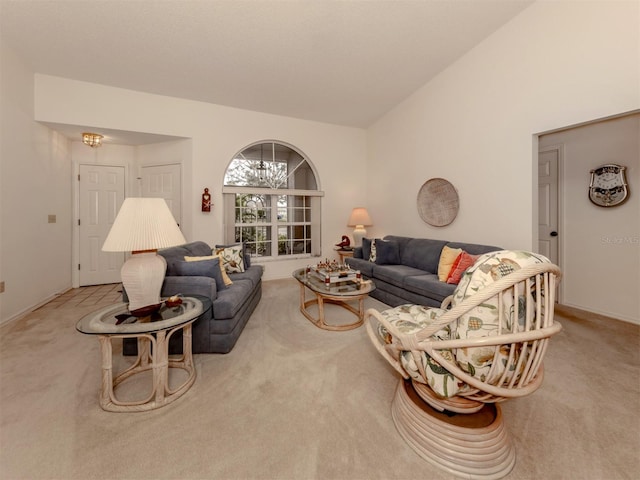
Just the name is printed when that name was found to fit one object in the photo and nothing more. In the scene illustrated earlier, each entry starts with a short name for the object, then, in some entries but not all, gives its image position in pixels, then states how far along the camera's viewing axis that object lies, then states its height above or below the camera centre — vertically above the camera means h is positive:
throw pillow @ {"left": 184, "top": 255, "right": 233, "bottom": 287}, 2.61 -0.33
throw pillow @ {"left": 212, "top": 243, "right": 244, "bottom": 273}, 3.31 -0.24
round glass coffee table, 2.59 -0.54
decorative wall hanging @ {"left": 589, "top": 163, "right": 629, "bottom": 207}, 2.76 +0.57
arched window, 4.60 +0.71
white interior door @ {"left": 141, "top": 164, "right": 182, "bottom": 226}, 4.39 +0.97
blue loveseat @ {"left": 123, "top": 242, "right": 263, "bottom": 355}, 2.12 -0.62
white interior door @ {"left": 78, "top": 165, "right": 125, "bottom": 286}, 4.33 +0.40
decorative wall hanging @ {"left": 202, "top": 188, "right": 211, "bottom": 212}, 4.21 +0.63
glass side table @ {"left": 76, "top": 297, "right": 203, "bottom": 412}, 1.49 -0.57
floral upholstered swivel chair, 0.97 -0.52
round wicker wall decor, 3.53 +0.53
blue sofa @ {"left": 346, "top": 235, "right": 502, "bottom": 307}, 2.82 -0.42
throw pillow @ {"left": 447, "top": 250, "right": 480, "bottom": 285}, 2.72 -0.30
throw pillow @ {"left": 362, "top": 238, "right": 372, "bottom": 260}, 4.21 -0.15
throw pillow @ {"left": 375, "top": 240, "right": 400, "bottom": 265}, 3.90 -0.22
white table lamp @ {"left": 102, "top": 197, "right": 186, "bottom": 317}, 1.65 -0.02
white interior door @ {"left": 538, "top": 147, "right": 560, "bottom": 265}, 3.33 +0.47
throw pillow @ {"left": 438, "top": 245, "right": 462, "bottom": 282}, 2.94 -0.26
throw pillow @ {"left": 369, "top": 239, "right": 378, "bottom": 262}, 4.01 -0.22
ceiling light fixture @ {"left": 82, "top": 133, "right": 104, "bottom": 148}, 3.94 +1.57
